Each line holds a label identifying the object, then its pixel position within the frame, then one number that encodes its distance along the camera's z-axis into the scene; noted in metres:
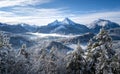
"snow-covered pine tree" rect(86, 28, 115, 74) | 15.87
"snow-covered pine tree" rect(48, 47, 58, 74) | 20.09
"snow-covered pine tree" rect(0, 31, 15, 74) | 15.62
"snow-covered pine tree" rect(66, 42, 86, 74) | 17.98
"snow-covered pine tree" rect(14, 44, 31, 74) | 17.57
